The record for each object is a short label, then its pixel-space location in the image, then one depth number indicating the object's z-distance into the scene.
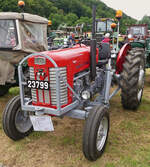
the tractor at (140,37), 6.11
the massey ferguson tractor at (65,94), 2.43
